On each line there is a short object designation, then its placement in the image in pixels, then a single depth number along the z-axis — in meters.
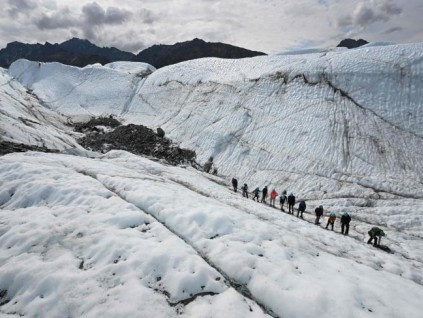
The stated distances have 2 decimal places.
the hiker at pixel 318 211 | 26.33
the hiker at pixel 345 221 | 24.05
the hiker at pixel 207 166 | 45.49
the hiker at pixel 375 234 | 21.94
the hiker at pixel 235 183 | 35.94
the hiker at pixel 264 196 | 32.44
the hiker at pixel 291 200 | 28.39
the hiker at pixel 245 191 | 34.38
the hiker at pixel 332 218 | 24.91
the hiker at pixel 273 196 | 31.53
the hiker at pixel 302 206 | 27.73
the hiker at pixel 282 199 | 31.56
